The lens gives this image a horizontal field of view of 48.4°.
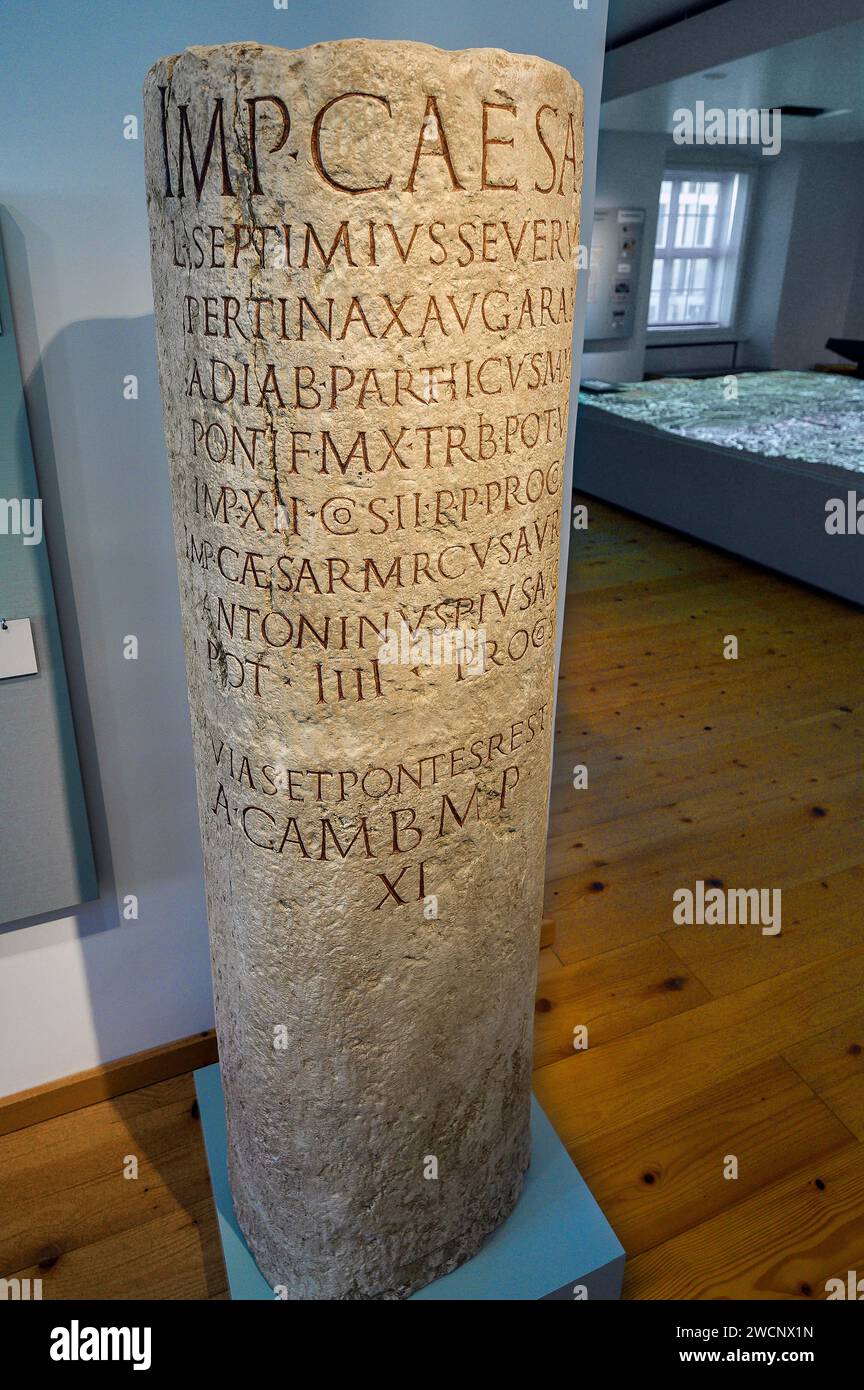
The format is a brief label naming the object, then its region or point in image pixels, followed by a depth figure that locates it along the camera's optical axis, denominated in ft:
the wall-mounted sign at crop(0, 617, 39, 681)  5.92
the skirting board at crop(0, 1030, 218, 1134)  7.42
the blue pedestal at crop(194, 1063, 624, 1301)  5.68
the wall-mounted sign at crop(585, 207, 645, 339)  29.78
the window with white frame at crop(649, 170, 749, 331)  35.83
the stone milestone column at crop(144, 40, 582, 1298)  3.56
